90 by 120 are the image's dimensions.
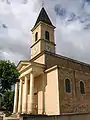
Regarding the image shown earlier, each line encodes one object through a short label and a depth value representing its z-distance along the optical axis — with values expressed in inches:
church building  549.2
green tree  582.8
